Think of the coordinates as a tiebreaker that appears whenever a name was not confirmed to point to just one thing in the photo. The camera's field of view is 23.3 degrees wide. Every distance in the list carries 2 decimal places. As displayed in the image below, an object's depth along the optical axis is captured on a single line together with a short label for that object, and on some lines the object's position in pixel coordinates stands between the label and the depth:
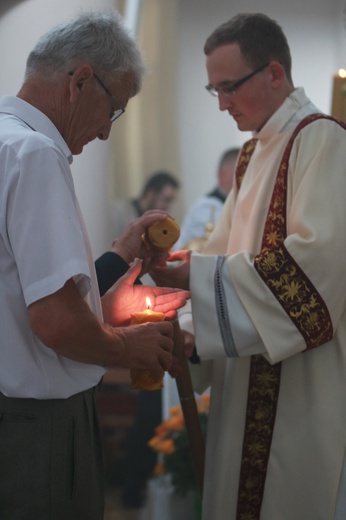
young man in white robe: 2.59
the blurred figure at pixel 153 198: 6.64
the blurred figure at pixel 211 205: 5.68
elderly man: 1.83
